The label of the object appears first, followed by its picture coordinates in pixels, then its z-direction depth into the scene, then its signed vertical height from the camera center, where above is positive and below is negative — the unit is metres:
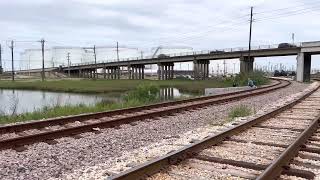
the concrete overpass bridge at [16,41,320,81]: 56.38 +2.26
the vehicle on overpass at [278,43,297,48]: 61.51 +5.09
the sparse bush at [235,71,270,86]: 39.86 -1.08
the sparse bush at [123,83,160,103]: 22.69 -1.77
